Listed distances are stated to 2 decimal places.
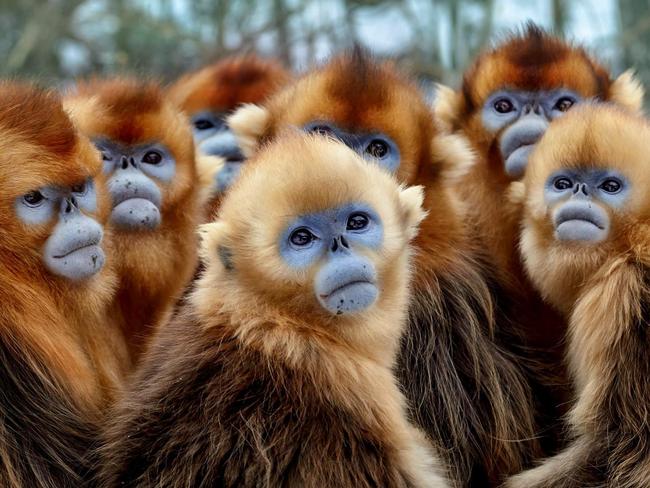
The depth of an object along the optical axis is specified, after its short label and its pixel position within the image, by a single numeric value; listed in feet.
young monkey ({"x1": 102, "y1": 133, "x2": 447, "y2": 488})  10.45
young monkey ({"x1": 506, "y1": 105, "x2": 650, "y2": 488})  11.42
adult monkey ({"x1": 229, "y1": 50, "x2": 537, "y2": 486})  12.98
